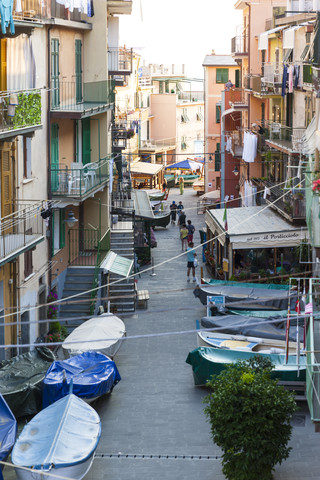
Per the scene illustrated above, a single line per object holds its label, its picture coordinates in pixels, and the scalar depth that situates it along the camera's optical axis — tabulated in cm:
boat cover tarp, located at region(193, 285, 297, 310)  2880
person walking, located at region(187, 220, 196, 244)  4497
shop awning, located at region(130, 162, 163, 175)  7031
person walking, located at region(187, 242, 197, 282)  3750
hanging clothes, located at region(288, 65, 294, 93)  3706
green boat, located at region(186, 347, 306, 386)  2238
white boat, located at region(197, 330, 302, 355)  2378
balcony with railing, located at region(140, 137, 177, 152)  8308
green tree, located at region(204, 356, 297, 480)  1664
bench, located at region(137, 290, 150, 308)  3403
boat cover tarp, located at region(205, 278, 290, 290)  3056
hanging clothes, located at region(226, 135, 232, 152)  5659
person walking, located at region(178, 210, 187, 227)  5333
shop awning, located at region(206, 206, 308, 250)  3384
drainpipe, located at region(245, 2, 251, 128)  5139
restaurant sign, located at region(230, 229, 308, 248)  3381
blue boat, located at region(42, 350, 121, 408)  2098
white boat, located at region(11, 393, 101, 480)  1627
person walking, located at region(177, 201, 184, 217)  5846
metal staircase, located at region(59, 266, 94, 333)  3048
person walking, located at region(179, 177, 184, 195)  7872
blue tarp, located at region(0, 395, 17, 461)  1753
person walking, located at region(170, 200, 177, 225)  5867
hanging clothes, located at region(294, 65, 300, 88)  3667
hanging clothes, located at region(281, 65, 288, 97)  3744
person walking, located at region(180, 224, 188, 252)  4556
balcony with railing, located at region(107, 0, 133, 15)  3825
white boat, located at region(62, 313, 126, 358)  2449
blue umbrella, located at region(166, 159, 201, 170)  8231
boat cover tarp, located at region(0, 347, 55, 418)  2098
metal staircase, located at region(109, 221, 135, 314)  3344
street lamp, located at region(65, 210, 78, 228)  3136
